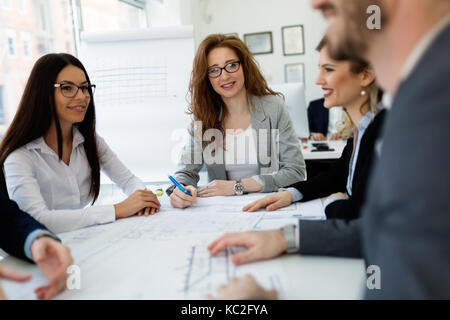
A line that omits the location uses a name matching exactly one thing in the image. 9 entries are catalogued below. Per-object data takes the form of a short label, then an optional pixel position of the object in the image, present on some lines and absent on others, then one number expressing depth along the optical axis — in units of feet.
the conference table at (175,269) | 2.28
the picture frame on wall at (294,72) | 18.51
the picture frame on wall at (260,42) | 18.48
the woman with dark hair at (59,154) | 4.02
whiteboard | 8.46
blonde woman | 3.34
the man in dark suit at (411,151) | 1.33
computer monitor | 9.57
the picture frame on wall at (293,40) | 18.20
